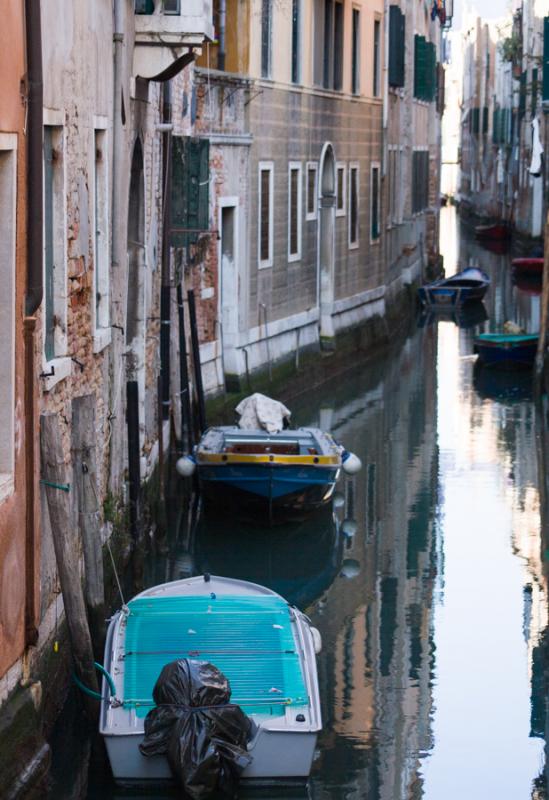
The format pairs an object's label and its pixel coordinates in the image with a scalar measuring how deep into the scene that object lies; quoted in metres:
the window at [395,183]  32.78
